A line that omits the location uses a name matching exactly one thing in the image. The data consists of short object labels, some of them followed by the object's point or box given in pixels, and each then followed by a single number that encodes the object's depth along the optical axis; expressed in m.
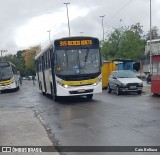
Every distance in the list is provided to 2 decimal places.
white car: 13.40
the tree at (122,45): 31.15
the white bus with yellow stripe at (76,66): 10.80
